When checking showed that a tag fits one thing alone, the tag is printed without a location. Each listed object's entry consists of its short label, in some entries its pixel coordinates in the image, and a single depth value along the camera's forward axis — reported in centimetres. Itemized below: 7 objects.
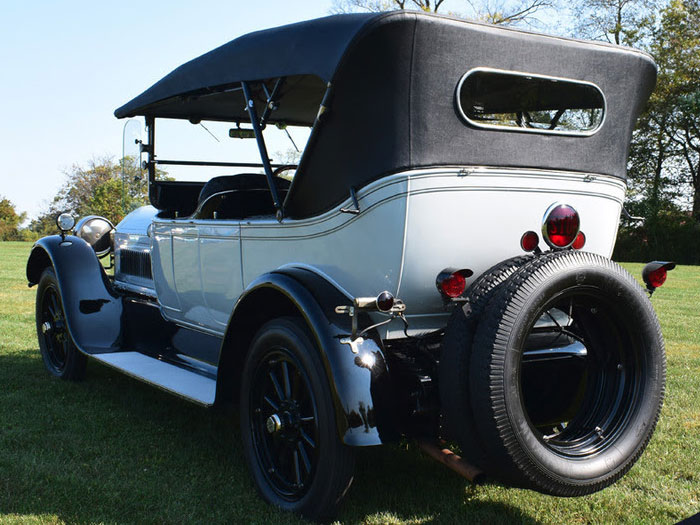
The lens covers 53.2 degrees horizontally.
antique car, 277
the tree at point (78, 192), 3869
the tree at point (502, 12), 3033
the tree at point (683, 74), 2916
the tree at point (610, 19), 3123
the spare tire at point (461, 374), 268
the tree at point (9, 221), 3612
